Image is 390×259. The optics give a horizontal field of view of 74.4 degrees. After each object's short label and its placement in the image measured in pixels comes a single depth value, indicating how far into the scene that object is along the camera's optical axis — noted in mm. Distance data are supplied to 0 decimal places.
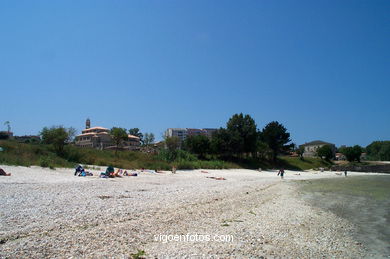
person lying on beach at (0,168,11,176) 17172
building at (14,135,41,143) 113075
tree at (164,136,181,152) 53625
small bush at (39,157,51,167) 24500
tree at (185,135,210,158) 62875
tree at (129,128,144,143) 123188
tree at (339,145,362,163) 103750
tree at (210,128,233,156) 59188
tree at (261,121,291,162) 70062
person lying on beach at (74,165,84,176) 21938
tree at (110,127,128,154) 43906
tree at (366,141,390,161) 141000
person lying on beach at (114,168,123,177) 22781
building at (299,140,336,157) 156762
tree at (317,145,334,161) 94000
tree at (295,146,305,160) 100631
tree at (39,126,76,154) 33406
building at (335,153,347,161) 124781
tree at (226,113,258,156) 58969
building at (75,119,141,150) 87775
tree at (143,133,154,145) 82869
